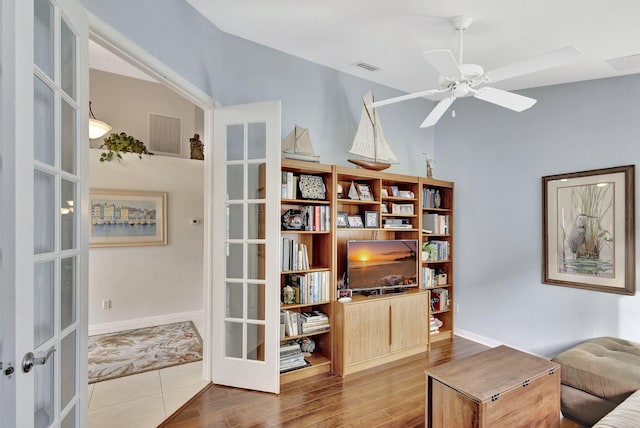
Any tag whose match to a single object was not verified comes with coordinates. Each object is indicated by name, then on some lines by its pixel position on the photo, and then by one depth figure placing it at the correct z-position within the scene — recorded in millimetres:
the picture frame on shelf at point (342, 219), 3196
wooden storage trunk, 1816
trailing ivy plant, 4027
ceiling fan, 1819
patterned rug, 3008
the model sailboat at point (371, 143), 3219
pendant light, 3729
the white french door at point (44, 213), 933
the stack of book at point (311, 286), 2943
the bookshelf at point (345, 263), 2941
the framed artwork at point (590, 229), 2811
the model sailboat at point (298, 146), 2924
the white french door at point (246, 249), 2623
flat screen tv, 3232
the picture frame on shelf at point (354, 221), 3322
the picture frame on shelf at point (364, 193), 3365
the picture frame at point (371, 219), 3375
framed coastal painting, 4008
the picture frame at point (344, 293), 3115
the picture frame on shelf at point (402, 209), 3555
